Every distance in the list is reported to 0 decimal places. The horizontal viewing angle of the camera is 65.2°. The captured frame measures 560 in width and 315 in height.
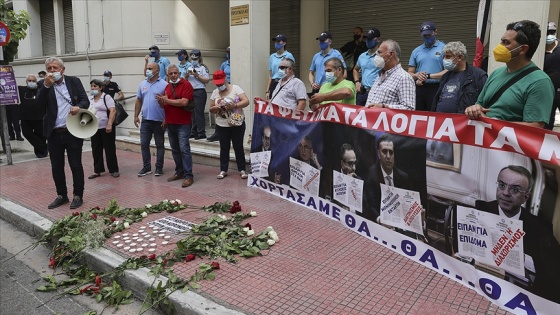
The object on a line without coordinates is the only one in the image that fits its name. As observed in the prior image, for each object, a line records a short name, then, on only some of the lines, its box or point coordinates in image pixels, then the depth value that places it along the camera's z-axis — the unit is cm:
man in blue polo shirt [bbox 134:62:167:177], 809
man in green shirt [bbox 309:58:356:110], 569
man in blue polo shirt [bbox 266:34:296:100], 847
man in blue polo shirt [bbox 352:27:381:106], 732
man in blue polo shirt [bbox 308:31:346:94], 798
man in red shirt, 749
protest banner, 298
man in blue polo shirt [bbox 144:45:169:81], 1033
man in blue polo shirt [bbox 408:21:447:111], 641
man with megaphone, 615
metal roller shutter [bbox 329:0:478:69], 930
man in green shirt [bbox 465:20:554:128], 338
